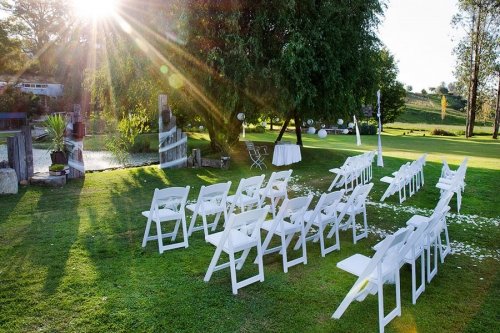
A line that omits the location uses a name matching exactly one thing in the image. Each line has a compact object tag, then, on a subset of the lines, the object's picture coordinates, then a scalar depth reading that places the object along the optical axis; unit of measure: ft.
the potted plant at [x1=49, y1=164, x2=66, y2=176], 35.99
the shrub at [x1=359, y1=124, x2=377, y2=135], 129.80
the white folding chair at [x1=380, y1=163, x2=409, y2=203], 30.76
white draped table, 48.60
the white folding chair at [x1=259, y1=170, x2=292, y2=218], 24.69
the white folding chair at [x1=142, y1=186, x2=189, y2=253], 18.83
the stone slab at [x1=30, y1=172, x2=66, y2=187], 35.12
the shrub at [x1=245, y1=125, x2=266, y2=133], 121.64
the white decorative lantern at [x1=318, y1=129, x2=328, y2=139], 50.32
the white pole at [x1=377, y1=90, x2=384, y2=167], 49.56
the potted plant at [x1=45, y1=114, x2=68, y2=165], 38.29
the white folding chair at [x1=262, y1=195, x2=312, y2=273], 16.83
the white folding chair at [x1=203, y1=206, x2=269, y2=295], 15.07
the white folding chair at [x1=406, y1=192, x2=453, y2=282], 15.29
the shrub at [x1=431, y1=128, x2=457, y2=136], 127.31
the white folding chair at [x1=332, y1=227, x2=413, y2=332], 12.66
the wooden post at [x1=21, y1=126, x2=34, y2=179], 35.76
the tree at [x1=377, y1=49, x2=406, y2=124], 148.46
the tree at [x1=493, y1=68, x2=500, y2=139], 114.43
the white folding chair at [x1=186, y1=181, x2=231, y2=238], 20.06
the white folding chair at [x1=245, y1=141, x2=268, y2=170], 48.88
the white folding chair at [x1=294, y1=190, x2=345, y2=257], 18.20
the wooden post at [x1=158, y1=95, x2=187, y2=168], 46.32
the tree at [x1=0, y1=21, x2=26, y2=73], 113.29
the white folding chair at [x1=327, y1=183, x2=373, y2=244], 20.10
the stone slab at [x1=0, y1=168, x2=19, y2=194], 31.48
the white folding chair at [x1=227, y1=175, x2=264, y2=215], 22.54
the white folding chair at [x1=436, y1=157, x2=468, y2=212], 26.57
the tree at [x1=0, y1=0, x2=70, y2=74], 161.17
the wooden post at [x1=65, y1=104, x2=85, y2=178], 38.40
